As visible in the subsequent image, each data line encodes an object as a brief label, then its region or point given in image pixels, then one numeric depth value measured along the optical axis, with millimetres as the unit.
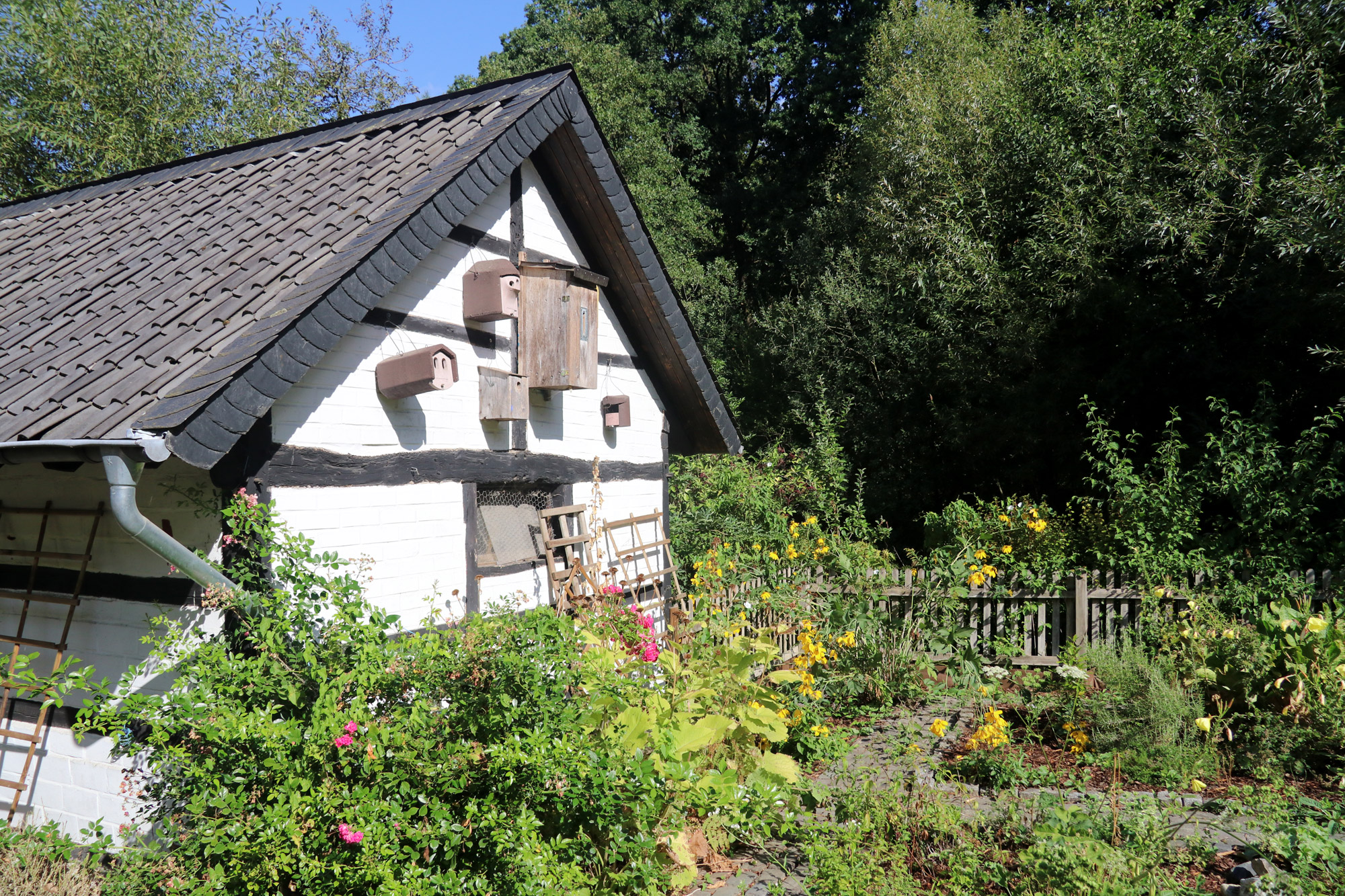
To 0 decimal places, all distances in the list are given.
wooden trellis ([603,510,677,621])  7488
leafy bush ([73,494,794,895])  3078
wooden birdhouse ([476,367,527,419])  5965
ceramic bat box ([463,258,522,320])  5738
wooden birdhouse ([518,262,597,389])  6273
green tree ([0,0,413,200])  14617
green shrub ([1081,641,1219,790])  4949
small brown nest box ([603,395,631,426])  7395
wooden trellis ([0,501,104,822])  4406
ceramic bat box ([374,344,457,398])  4961
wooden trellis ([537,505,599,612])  6664
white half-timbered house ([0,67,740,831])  4062
